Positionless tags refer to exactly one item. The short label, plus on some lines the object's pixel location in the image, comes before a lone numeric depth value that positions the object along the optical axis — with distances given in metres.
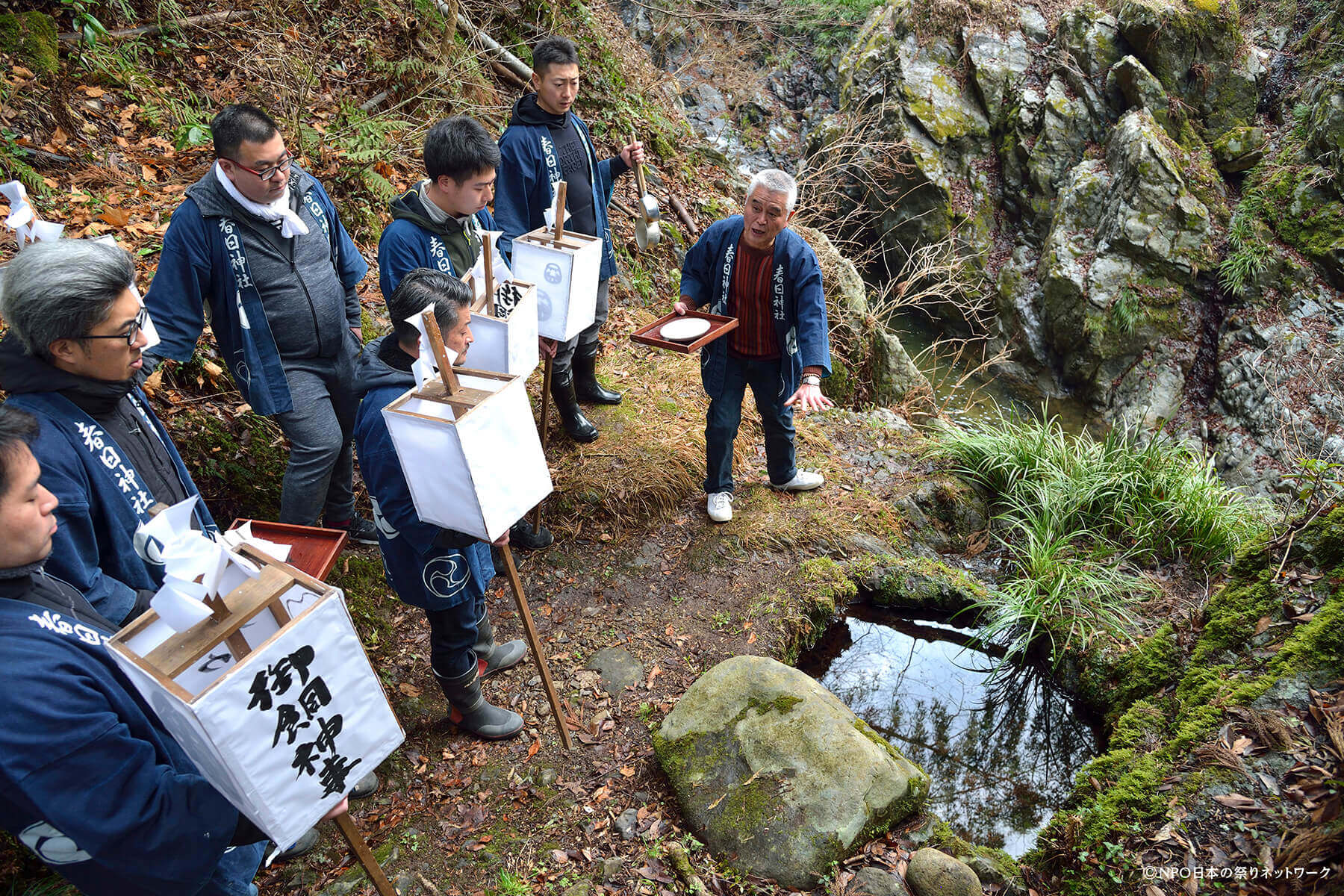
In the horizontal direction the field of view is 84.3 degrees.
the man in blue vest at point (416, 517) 2.72
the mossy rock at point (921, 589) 4.79
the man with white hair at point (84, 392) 2.20
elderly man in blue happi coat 4.22
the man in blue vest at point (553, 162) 4.42
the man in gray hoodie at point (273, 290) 3.21
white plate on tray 4.39
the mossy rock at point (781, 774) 3.06
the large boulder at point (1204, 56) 11.55
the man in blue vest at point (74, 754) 1.62
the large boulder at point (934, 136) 12.95
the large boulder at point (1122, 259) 11.09
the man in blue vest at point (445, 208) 3.37
